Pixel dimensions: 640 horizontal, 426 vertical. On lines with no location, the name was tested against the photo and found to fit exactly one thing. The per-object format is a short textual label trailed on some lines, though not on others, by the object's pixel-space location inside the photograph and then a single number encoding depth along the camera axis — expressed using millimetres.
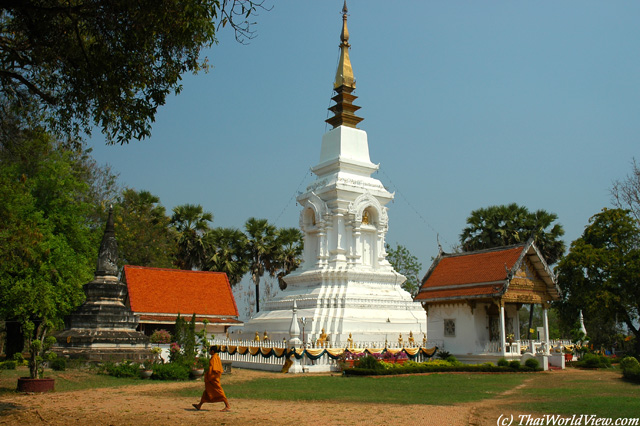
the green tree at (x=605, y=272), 26344
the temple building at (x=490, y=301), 22234
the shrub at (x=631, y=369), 16594
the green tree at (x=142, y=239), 36906
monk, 11031
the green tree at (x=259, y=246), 42188
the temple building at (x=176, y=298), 28859
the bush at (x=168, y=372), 17078
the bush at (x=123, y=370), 17594
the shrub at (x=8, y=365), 18597
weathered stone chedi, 20047
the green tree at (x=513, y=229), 37625
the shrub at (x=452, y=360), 21116
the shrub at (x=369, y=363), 18703
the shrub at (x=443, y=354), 23105
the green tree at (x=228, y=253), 40750
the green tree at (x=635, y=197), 27419
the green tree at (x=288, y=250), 42281
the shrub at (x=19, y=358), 20297
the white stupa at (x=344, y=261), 26562
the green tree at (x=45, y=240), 23406
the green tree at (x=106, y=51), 9969
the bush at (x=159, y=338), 24922
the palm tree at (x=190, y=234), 40812
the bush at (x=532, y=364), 20906
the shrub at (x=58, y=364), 18344
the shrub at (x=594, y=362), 22594
